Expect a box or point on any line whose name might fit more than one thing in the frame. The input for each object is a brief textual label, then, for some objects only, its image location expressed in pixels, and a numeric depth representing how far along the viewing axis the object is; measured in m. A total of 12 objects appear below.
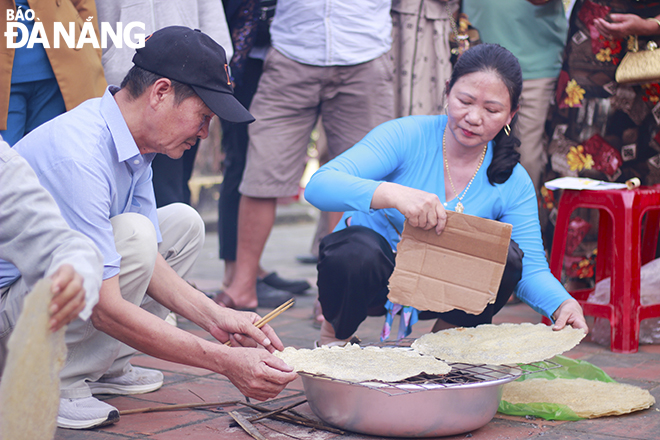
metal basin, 2.94
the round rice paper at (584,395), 3.14
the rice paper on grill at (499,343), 3.10
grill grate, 2.91
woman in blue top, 3.30
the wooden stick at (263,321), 3.10
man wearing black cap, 2.94
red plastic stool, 3.76
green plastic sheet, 3.13
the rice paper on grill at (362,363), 2.96
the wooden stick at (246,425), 2.99
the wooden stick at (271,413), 3.08
